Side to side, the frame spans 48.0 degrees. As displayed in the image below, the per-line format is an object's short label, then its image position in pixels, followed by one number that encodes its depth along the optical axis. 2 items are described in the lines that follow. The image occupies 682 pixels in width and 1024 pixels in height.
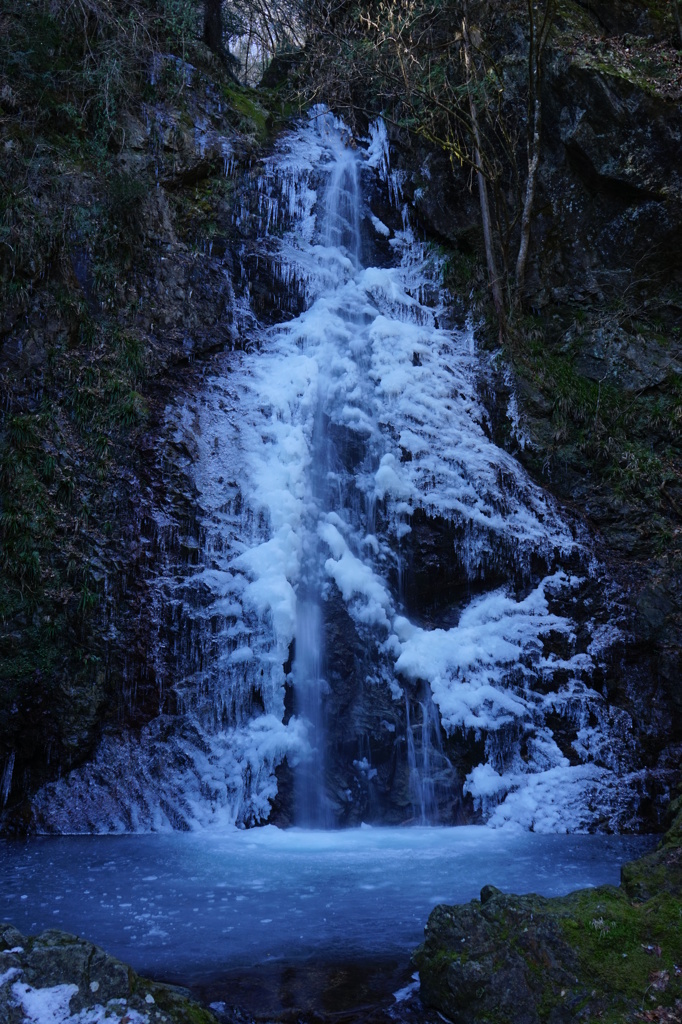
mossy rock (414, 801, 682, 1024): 3.05
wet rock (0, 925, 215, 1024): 2.67
